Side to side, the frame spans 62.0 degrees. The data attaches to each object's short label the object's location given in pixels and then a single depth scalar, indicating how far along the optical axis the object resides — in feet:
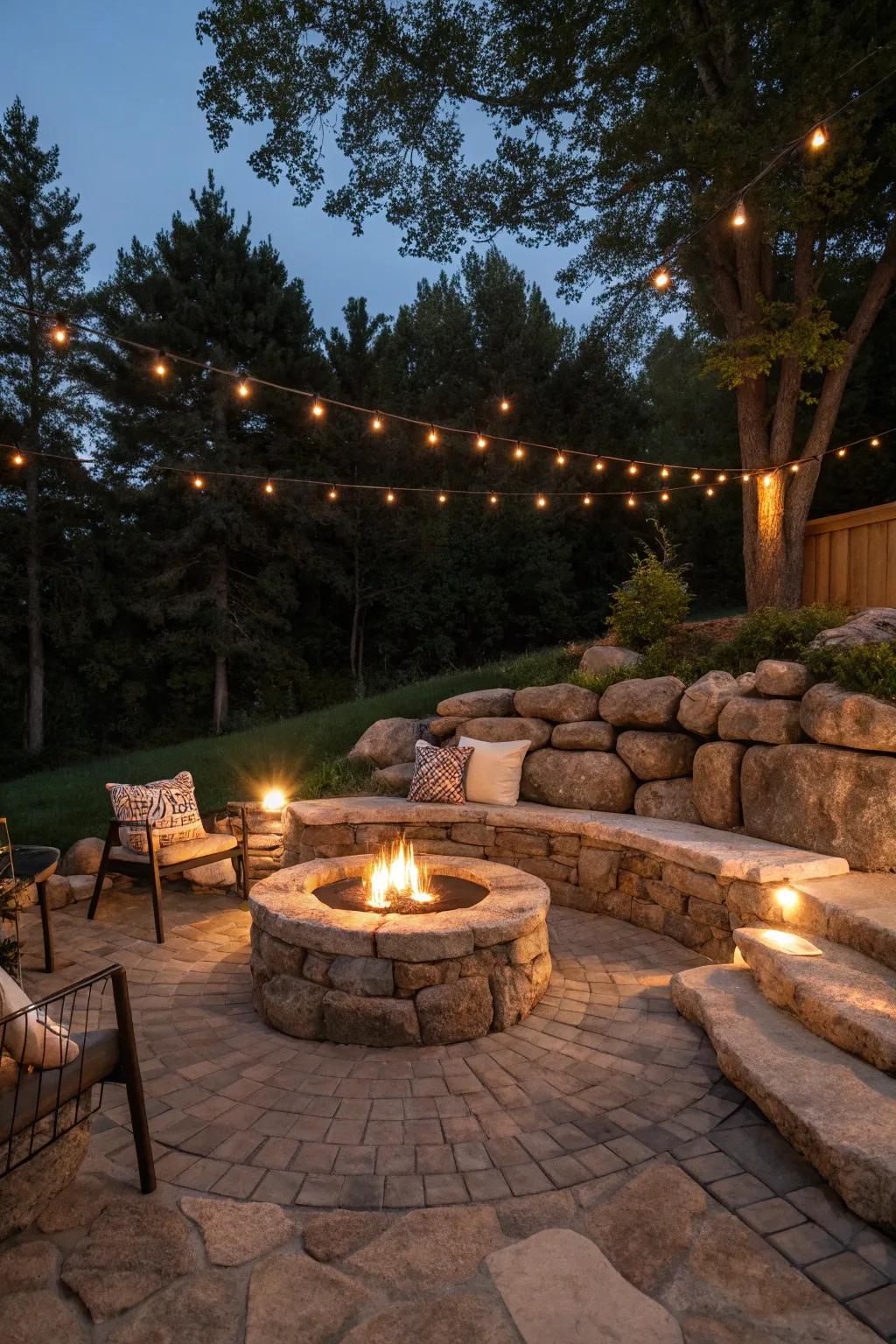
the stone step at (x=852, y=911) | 10.61
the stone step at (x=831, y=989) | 8.66
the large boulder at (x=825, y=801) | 13.07
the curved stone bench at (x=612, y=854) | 13.05
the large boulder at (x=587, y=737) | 18.63
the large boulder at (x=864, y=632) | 16.81
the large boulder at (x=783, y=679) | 15.44
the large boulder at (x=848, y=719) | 13.05
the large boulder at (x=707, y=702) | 16.67
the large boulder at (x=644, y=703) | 17.87
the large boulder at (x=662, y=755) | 17.58
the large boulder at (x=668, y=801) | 17.11
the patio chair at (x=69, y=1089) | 6.10
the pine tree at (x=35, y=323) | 42.45
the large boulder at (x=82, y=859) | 18.35
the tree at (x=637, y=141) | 23.99
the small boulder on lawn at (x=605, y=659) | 23.25
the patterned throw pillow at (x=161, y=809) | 15.81
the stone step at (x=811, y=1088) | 6.79
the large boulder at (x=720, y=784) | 15.97
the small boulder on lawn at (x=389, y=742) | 22.50
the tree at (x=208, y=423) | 42.37
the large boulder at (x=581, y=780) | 18.16
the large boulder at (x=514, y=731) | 19.66
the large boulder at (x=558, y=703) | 19.40
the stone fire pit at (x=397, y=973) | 10.44
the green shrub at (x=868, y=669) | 13.71
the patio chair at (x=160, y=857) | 14.84
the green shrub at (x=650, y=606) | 24.90
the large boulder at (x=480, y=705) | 21.22
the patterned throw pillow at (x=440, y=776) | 18.17
